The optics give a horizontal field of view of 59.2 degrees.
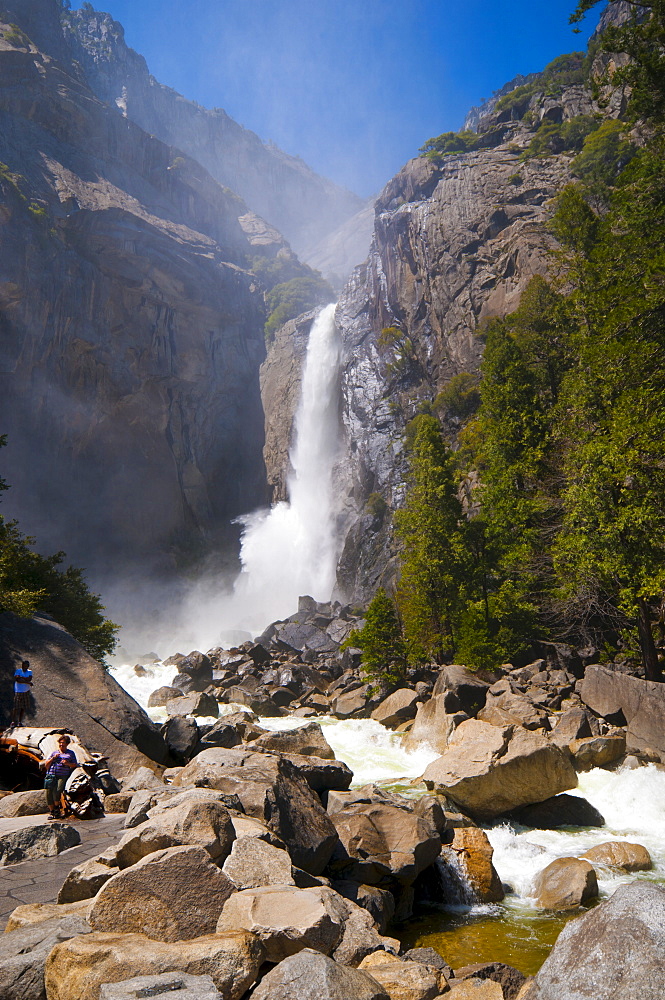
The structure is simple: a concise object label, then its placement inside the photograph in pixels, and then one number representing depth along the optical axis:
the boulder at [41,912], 4.73
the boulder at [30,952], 3.80
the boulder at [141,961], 3.64
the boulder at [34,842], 6.41
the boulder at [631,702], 13.12
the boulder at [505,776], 10.66
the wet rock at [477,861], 8.48
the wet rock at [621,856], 9.05
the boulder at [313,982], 3.59
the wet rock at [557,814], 10.83
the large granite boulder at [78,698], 11.36
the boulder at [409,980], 4.69
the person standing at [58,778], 7.79
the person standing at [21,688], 10.73
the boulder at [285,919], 4.32
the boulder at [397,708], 18.89
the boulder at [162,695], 24.95
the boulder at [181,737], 12.29
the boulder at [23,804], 7.90
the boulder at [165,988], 3.32
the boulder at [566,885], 8.05
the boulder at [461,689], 16.50
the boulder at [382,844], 7.91
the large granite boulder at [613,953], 3.17
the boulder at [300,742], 12.30
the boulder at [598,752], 12.80
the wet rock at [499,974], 5.48
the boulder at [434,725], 15.49
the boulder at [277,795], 7.07
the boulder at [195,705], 21.67
